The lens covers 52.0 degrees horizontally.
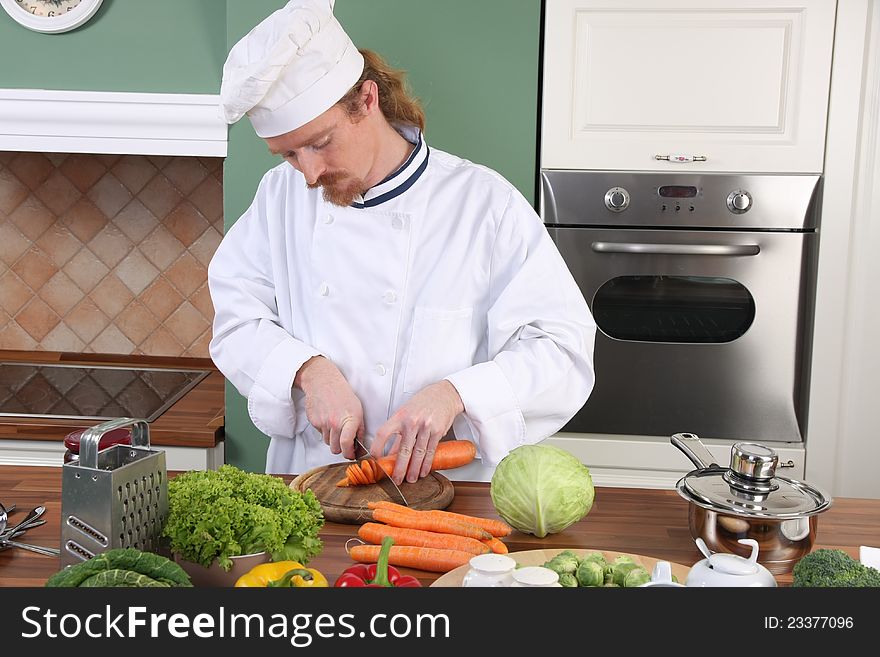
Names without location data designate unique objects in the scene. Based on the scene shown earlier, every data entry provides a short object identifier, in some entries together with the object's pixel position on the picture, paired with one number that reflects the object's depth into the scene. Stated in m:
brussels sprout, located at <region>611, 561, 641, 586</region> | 0.98
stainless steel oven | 2.15
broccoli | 0.91
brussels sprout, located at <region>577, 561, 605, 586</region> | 0.96
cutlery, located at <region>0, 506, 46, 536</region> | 1.19
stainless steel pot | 1.07
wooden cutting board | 1.25
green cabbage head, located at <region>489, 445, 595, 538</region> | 1.18
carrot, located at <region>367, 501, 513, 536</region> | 1.18
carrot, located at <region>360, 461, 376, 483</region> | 1.34
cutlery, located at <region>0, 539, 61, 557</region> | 1.13
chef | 1.54
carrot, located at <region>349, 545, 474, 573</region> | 1.08
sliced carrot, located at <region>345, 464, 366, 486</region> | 1.33
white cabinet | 2.09
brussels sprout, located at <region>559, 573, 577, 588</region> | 0.95
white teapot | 0.89
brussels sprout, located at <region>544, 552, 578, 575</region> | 0.98
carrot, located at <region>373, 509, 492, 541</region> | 1.14
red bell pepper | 0.92
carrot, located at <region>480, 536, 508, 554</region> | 1.11
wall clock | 2.27
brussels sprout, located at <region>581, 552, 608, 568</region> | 1.01
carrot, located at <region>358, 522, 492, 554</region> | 1.11
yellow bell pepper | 0.91
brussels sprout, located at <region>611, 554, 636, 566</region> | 1.02
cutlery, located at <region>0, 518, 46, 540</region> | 1.17
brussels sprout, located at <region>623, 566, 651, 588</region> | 0.95
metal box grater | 0.94
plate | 1.05
